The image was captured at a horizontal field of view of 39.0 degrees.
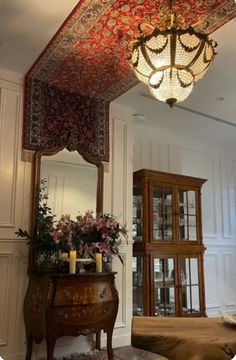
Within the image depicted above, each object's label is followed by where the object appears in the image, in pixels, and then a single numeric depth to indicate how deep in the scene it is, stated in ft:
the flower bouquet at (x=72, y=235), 10.44
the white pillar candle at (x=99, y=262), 10.52
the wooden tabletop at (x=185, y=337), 4.91
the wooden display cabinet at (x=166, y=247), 13.48
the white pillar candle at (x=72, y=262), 9.97
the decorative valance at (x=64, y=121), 11.40
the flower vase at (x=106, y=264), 11.30
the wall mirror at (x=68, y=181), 11.28
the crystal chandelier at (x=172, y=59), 6.41
